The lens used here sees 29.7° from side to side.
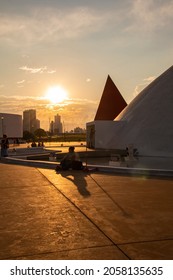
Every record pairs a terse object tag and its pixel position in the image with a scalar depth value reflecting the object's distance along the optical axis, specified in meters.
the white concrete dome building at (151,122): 21.84
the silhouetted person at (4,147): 19.36
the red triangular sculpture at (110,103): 45.91
